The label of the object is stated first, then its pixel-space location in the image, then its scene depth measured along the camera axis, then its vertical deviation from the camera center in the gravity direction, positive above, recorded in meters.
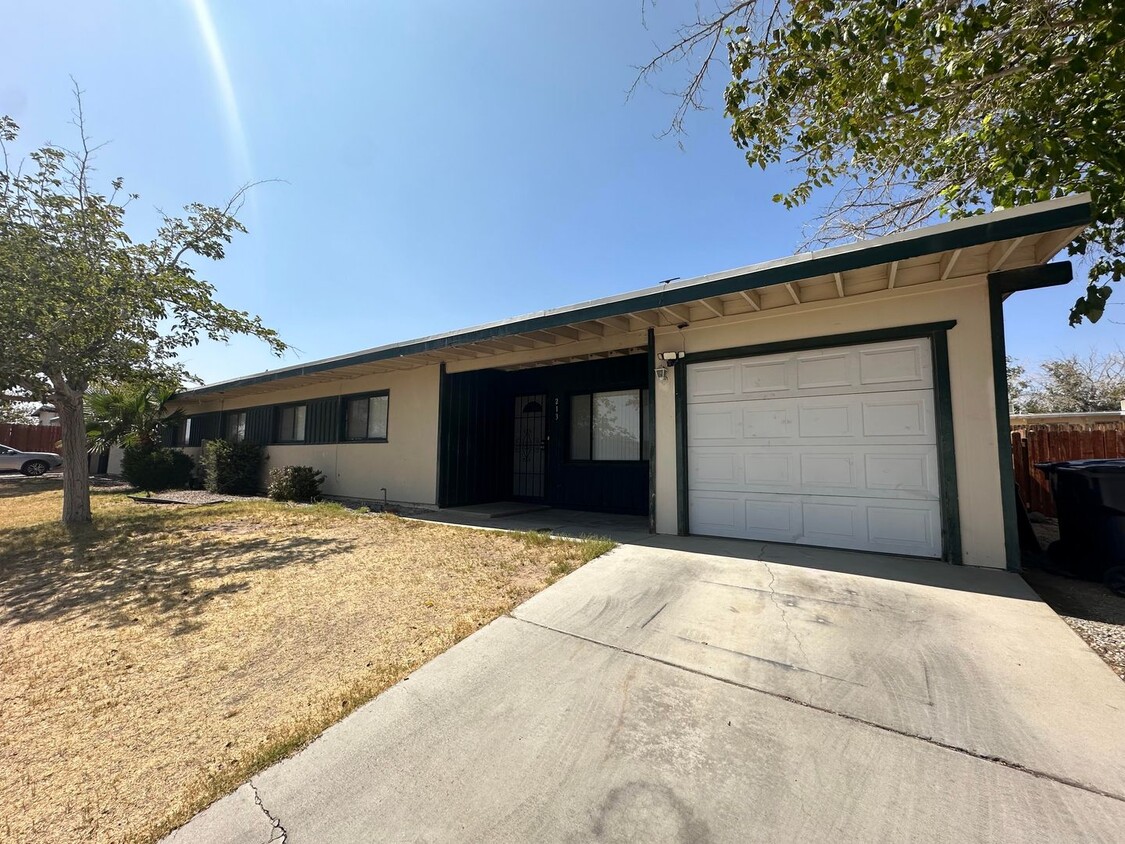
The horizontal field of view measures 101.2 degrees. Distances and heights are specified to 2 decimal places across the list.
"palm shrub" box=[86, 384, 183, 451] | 12.62 +0.92
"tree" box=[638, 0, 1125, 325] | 3.81 +3.51
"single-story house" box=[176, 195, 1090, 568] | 4.37 +0.84
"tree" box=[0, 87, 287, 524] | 6.14 +2.25
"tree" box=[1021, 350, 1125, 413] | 22.78 +4.00
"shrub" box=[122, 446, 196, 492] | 12.45 -0.44
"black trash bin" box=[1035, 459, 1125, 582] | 4.08 -0.50
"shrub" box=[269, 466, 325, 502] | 10.03 -0.68
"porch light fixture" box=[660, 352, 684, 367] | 6.13 +1.32
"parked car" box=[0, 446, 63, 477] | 18.80 -0.42
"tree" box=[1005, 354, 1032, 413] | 27.55 +4.67
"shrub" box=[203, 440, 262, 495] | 11.89 -0.39
